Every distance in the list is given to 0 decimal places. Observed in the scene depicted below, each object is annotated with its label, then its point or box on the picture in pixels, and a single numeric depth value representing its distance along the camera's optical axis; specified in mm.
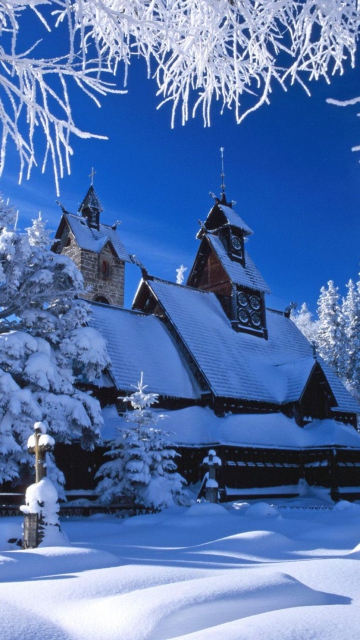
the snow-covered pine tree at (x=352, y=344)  42875
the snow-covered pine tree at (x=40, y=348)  14211
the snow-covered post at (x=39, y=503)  8828
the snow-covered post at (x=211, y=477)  16250
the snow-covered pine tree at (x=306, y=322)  61844
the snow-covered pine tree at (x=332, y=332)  44059
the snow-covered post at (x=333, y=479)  23016
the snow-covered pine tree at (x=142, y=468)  15148
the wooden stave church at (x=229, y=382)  20938
